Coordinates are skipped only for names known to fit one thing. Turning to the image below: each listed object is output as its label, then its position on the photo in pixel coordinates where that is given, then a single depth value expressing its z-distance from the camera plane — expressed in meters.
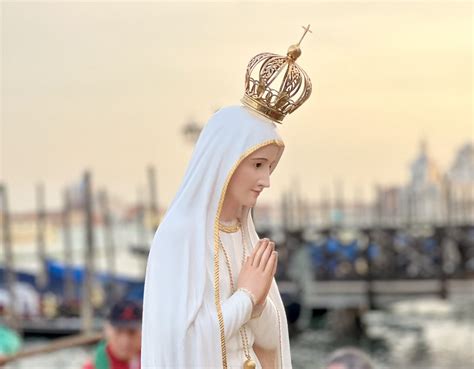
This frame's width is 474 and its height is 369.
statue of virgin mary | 4.80
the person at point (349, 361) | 7.01
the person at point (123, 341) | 7.95
